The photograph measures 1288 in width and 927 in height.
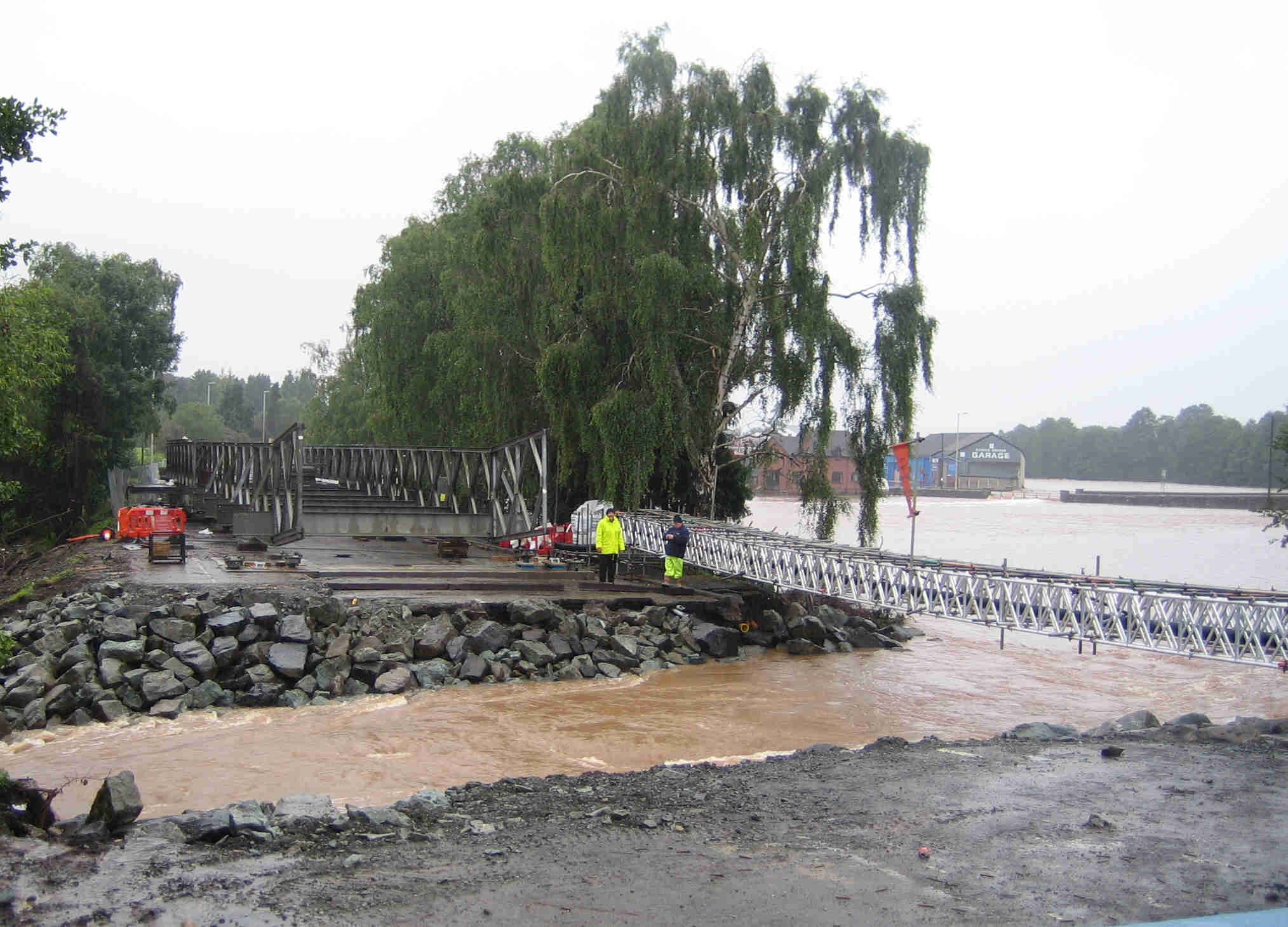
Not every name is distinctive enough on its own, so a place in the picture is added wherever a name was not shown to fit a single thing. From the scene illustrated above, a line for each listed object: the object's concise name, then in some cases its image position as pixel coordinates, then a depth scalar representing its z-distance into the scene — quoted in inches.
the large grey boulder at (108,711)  581.9
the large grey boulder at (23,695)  577.0
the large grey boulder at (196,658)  636.7
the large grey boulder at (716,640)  847.7
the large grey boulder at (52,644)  641.0
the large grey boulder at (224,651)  655.8
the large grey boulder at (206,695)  614.2
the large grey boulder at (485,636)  735.1
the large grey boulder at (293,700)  628.7
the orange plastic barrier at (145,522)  1061.1
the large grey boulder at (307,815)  332.2
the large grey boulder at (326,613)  713.0
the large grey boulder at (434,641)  716.7
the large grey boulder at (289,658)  653.9
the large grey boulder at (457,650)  721.6
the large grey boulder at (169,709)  592.7
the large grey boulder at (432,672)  687.7
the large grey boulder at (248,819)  321.7
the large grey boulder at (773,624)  931.3
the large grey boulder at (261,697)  625.0
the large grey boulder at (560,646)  764.6
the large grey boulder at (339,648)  679.7
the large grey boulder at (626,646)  786.2
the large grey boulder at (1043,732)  513.3
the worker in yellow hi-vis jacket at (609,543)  910.4
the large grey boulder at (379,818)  335.9
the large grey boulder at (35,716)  564.4
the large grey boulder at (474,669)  706.8
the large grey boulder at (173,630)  668.1
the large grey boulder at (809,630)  935.7
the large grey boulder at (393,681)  664.4
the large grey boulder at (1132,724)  553.6
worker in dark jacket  904.3
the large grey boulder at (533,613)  788.6
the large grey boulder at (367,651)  682.2
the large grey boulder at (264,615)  692.7
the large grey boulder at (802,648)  904.3
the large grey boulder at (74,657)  624.1
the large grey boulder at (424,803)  359.9
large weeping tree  1015.0
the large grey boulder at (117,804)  325.1
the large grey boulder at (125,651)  634.8
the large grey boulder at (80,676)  606.2
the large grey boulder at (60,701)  579.5
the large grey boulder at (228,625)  676.7
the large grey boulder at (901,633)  1058.7
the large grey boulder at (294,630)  679.1
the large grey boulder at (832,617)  1027.3
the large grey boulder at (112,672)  614.9
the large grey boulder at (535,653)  746.2
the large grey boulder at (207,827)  320.5
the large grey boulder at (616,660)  776.3
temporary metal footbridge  538.0
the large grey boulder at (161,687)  606.2
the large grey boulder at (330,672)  651.5
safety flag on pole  818.5
